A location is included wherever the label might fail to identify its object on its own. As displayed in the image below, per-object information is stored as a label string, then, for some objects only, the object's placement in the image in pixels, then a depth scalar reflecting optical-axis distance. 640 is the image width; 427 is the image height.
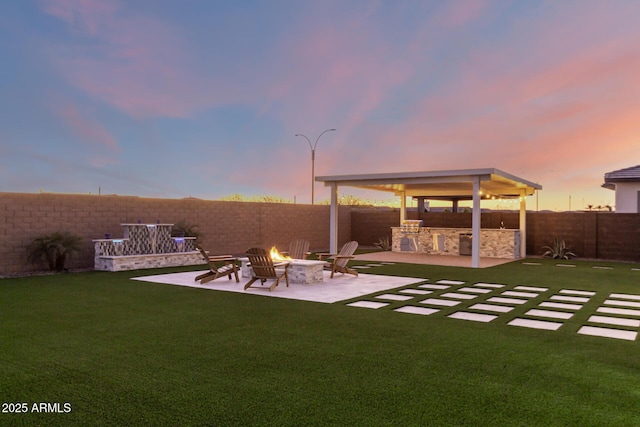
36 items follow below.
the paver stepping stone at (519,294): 8.87
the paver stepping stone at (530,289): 9.61
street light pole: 24.97
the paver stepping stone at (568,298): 8.45
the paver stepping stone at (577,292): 9.12
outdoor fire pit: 10.52
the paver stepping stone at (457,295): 8.73
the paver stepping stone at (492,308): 7.51
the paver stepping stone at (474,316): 6.85
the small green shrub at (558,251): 17.94
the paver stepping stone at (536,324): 6.38
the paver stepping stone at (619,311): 7.34
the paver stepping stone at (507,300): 8.22
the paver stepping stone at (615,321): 6.60
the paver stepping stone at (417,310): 7.31
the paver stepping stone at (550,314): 7.07
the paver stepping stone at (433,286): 9.92
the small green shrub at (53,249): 12.02
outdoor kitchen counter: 18.19
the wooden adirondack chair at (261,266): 9.47
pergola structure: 14.19
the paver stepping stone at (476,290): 9.32
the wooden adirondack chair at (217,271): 10.50
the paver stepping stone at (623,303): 7.99
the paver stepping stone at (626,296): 8.82
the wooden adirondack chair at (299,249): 12.50
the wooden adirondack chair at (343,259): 11.32
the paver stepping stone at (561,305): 7.77
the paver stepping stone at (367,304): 7.82
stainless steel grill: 19.92
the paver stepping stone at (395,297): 8.43
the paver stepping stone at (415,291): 9.09
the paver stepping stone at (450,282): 10.56
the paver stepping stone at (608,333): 5.91
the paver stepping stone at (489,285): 10.15
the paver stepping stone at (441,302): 7.99
